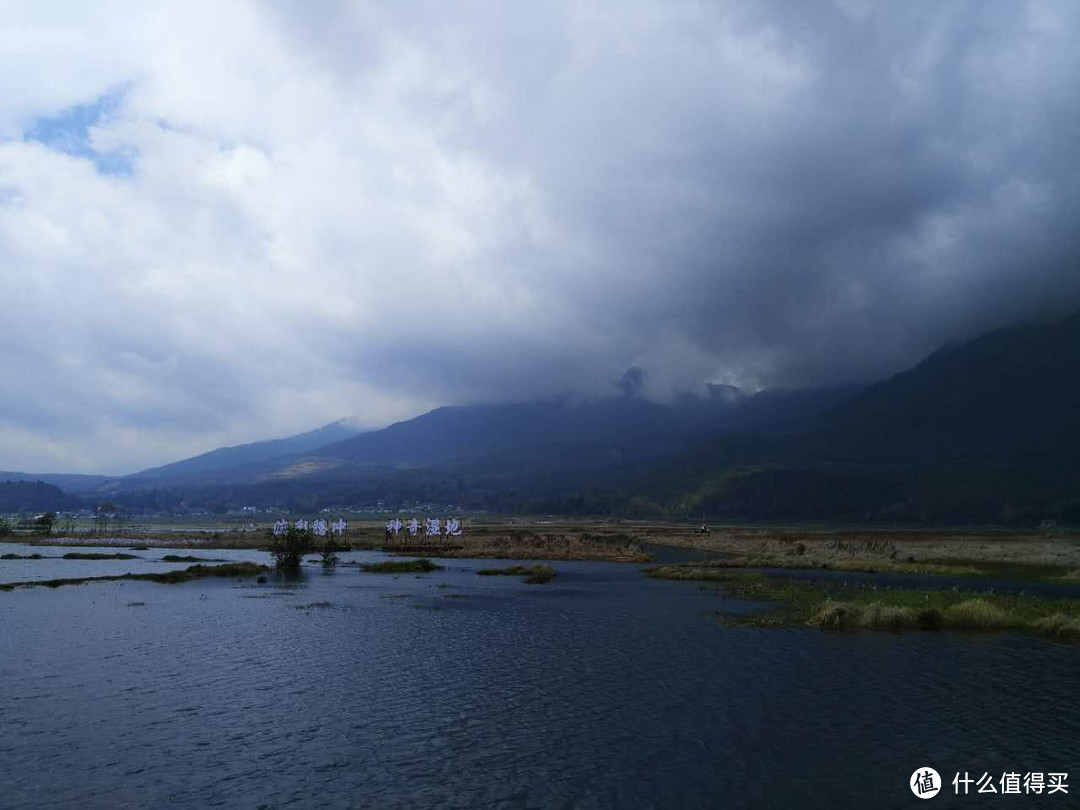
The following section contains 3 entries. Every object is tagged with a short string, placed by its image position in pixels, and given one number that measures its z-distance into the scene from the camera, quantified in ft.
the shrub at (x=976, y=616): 159.94
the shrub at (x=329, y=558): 345.72
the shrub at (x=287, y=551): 327.88
